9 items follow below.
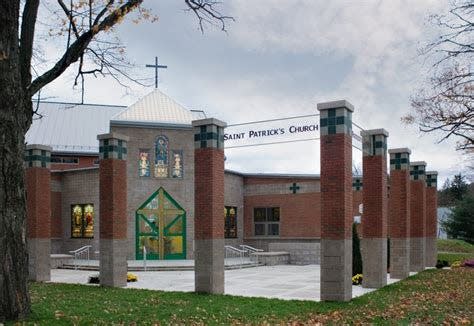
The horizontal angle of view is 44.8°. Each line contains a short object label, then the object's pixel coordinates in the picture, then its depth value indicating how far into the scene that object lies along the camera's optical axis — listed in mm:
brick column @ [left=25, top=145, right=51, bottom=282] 19172
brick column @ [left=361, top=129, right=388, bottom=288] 16922
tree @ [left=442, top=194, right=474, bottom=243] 41156
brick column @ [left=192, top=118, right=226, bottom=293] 14930
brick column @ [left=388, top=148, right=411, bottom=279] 19734
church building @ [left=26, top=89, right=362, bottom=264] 26906
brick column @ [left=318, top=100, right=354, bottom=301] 13453
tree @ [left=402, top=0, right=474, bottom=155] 14409
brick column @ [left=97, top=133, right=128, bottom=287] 16875
